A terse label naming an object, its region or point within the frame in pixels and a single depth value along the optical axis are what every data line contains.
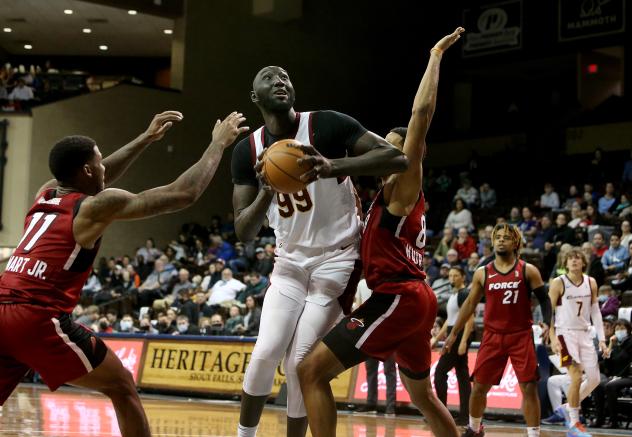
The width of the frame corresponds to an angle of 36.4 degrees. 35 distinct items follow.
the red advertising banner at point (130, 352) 16.72
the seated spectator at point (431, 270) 16.84
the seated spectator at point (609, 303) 13.06
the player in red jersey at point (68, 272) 4.70
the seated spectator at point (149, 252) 24.36
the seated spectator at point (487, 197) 21.95
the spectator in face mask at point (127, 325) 18.72
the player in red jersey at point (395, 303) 5.21
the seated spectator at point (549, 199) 20.16
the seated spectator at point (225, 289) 18.92
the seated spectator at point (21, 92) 25.59
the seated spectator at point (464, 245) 17.83
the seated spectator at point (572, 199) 19.23
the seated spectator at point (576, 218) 17.25
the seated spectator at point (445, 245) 18.41
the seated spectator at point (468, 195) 22.23
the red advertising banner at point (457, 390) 12.04
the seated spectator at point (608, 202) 18.16
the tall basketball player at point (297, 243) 5.37
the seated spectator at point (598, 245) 15.48
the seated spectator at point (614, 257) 14.69
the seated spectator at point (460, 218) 19.97
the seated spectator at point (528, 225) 17.84
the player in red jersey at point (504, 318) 8.73
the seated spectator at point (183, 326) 16.89
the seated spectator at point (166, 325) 17.47
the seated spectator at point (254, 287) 18.19
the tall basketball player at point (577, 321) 10.51
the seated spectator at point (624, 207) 17.08
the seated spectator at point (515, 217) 19.02
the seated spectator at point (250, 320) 15.90
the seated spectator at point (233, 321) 16.25
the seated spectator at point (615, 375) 11.31
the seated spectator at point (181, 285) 20.61
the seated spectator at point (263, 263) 19.61
